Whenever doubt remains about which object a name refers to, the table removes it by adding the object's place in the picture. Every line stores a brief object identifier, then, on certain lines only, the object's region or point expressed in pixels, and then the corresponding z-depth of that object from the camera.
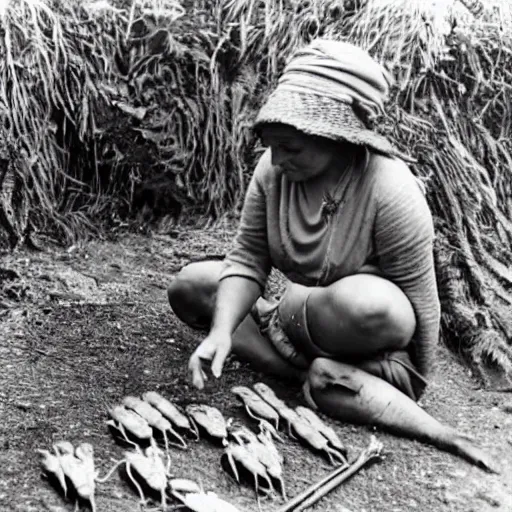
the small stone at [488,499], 3.68
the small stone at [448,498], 3.68
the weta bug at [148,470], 3.40
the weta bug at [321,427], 3.93
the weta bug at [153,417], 3.82
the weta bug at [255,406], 4.08
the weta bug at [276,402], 4.10
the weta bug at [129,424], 3.75
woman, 3.95
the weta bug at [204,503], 3.30
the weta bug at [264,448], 3.63
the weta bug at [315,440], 3.88
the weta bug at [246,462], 3.57
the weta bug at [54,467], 3.35
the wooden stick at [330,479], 3.54
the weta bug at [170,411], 3.89
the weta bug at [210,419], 3.86
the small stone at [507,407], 4.64
